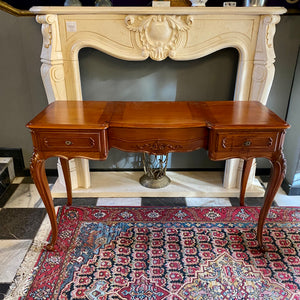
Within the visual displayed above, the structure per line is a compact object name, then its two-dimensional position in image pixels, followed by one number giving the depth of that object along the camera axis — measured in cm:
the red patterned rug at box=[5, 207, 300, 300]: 150
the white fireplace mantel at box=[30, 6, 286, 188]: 181
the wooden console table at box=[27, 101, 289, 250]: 146
